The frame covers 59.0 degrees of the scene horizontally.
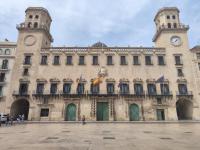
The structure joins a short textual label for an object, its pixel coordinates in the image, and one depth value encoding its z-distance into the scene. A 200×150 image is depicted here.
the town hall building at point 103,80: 33.62
